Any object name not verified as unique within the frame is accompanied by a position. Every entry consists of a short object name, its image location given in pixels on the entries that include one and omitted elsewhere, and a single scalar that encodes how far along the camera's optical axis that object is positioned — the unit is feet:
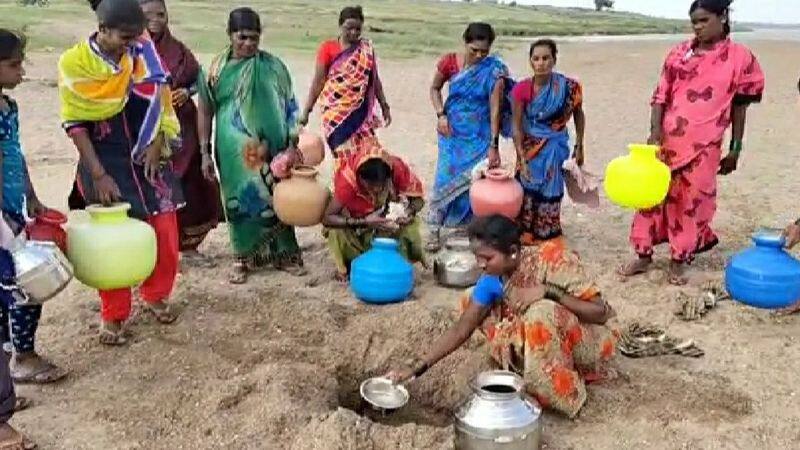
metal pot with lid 17.22
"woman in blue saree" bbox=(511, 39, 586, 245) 17.97
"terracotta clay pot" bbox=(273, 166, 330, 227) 16.89
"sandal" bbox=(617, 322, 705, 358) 14.15
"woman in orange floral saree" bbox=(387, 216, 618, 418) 11.68
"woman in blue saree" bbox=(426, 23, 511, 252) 19.62
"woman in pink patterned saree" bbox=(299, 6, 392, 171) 19.99
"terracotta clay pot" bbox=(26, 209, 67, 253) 12.53
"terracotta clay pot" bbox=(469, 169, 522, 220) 17.51
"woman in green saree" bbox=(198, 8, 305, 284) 17.02
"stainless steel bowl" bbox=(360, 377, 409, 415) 12.12
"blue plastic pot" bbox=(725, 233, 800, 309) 15.24
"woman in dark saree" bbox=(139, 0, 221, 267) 17.10
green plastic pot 12.59
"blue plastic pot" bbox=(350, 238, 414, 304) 15.87
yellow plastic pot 16.51
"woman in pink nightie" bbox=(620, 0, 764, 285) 16.51
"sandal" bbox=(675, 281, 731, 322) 15.83
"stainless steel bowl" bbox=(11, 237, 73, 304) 11.54
